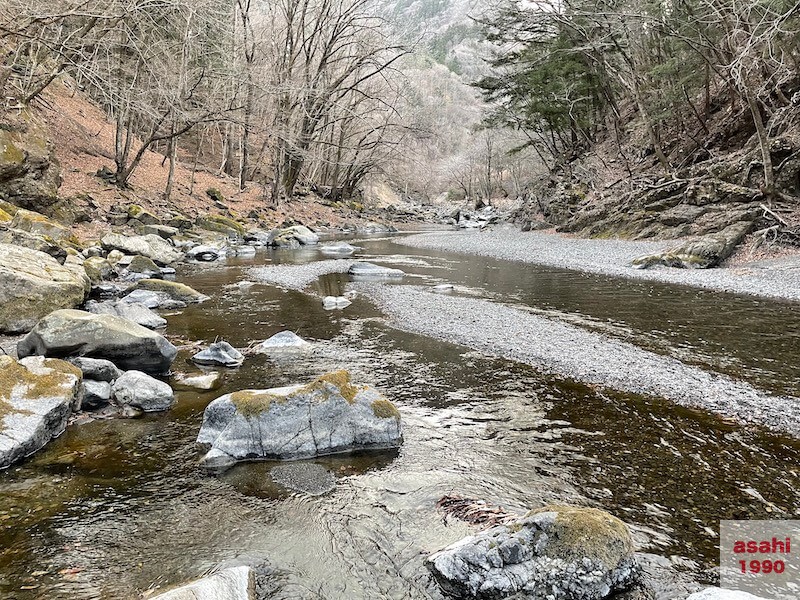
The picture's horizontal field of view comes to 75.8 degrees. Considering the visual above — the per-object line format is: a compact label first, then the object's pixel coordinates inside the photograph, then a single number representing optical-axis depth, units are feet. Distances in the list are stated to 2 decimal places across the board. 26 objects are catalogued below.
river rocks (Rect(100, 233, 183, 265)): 53.16
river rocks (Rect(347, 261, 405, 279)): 50.85
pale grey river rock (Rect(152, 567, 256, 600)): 8.54
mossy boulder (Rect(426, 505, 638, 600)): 9.64
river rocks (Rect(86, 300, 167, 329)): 29.66
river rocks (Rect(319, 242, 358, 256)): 72.28
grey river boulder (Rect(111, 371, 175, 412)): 18.63
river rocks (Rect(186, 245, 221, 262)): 61.36
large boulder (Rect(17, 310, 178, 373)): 20.13
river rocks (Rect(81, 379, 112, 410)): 18.38
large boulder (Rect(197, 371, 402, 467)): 15.44
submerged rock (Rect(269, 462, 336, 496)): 13.96
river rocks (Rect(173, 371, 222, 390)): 20.98
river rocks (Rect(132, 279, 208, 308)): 37.17
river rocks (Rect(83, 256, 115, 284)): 39.24
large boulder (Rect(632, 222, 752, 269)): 50.11
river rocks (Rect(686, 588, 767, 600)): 7.84
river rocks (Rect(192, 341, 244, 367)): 23.65
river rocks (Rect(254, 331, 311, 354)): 25.75
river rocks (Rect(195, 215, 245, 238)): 81.00
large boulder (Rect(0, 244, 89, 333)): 25.13
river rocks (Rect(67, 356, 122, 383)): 19.55
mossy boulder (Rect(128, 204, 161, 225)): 67.05
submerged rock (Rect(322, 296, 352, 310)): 36.57
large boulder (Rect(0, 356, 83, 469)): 14.66
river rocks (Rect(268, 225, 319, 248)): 81.97
